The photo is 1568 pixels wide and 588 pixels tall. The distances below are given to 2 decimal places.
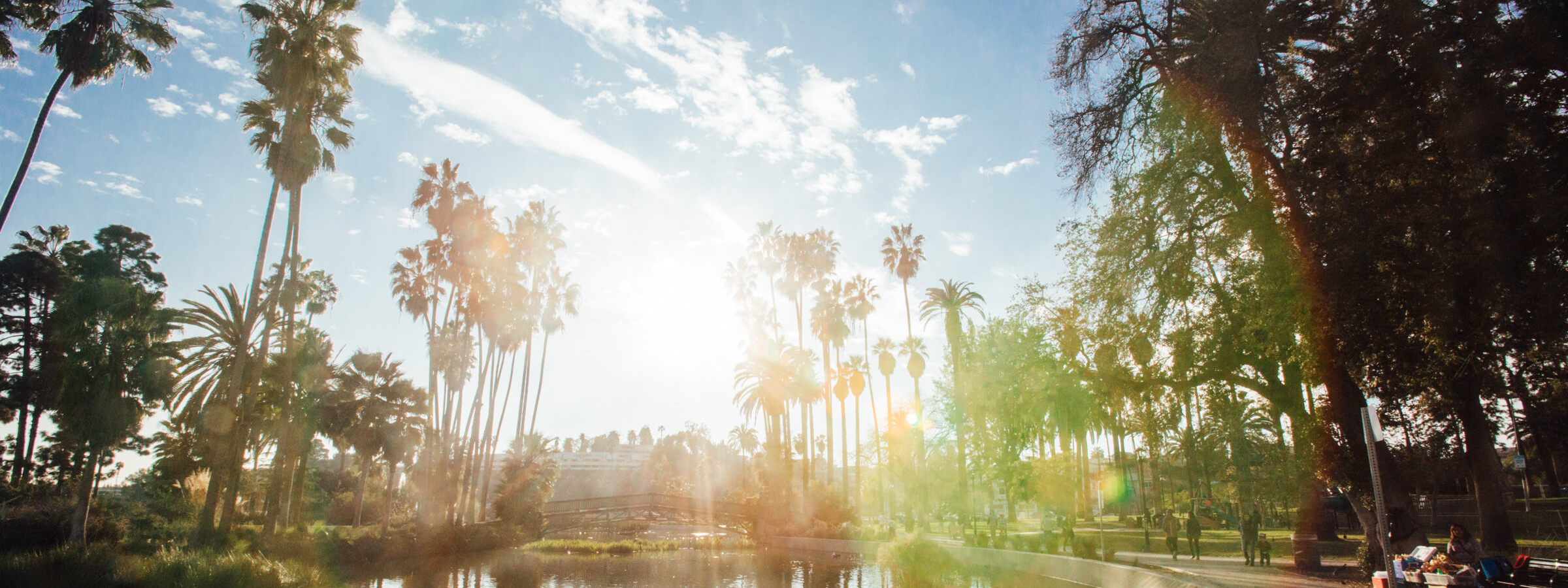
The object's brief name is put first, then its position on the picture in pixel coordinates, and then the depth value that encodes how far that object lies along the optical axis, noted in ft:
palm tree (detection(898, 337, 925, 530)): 195.00
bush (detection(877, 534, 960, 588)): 84.23
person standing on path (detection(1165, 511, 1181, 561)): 74.54
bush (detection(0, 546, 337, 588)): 52.70
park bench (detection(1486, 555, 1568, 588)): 38.42
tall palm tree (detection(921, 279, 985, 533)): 157.27
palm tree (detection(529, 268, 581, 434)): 167.22
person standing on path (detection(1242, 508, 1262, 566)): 65.10
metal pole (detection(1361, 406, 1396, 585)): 30.78
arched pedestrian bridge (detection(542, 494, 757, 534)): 157.17
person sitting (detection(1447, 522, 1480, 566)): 39.75
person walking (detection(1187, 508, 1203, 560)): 74.54
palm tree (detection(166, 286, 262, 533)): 81.76
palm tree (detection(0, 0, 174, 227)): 68.13
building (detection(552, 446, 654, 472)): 556.92
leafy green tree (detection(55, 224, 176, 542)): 82.02
